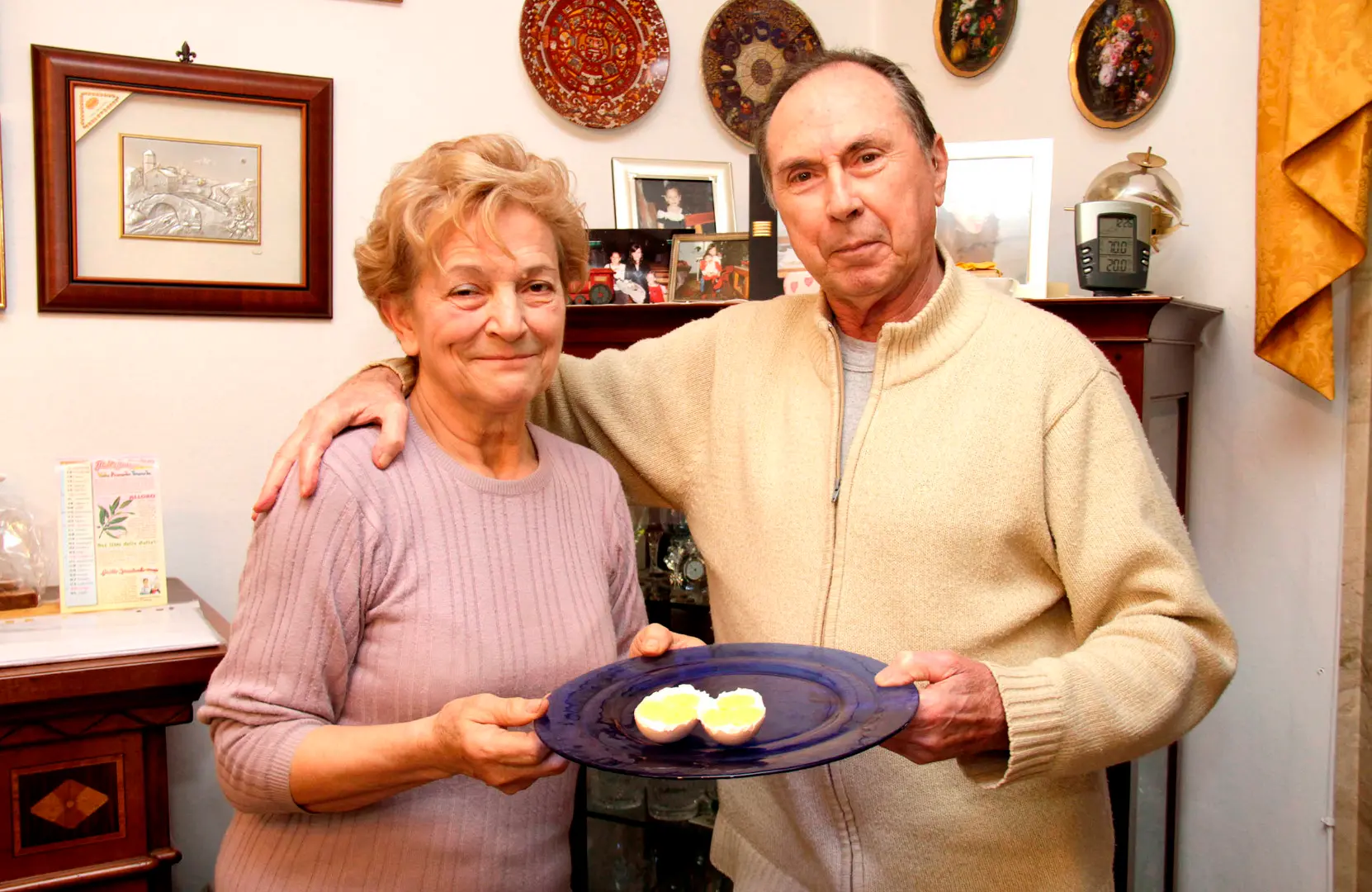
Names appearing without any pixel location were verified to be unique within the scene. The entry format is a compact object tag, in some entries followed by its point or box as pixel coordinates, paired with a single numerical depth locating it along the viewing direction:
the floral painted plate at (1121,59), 2.48
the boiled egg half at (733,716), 1.14
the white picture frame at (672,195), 2.86
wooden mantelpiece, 2.04
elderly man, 1.32
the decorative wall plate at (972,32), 2.88
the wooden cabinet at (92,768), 1.72
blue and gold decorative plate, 3.00
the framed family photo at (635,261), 2.53
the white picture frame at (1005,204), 2.26
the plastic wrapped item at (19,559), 2.02
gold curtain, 1.89
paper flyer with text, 2.02
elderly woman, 1.23
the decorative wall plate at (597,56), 2.78
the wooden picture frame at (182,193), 2.23
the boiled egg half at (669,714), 1.14
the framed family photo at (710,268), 2.49
